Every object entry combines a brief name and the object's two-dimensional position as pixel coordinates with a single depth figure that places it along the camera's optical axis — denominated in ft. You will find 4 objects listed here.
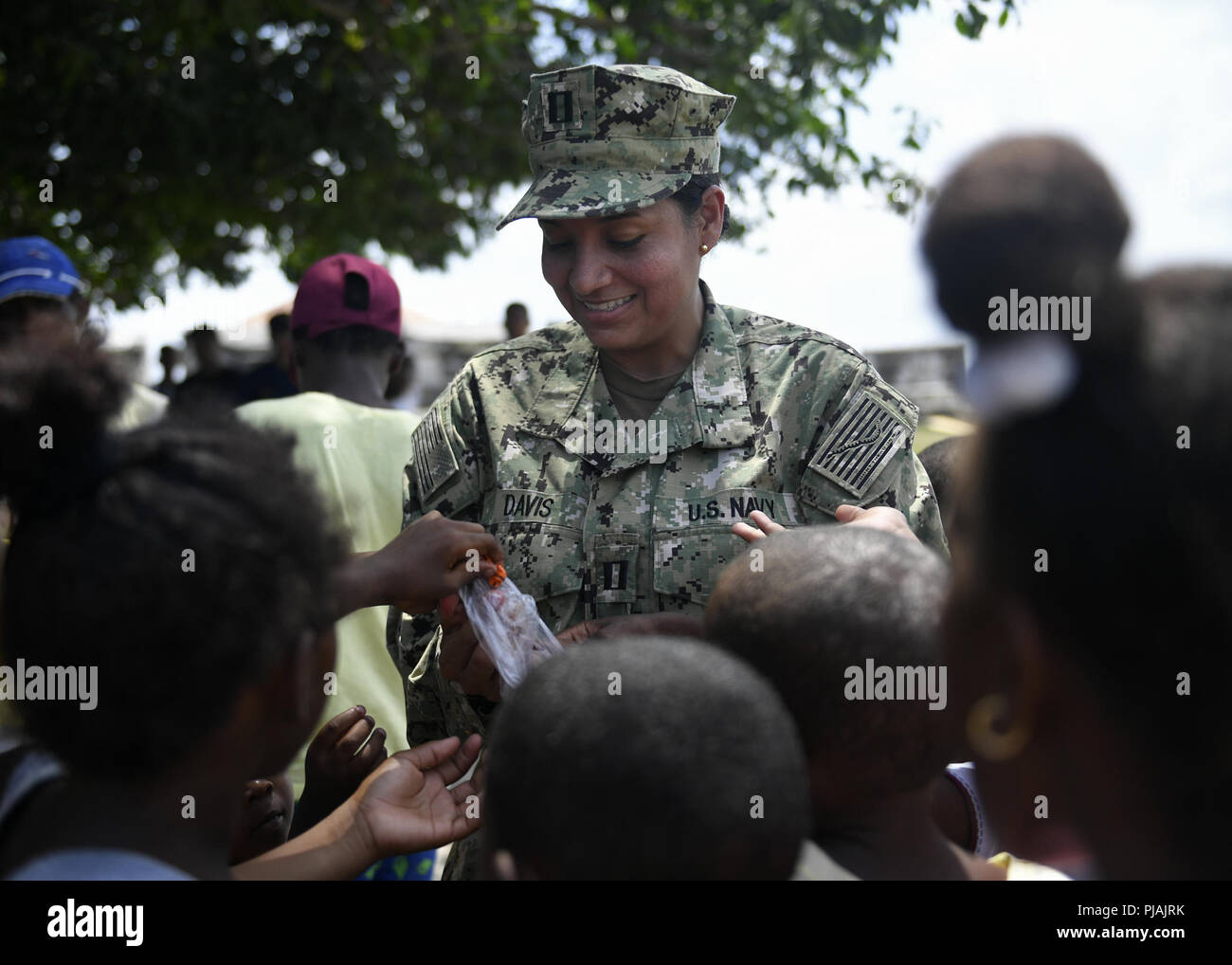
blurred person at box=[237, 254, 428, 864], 11.20
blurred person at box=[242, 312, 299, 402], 21.69
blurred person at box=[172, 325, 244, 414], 22.52
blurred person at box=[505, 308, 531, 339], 29.66
